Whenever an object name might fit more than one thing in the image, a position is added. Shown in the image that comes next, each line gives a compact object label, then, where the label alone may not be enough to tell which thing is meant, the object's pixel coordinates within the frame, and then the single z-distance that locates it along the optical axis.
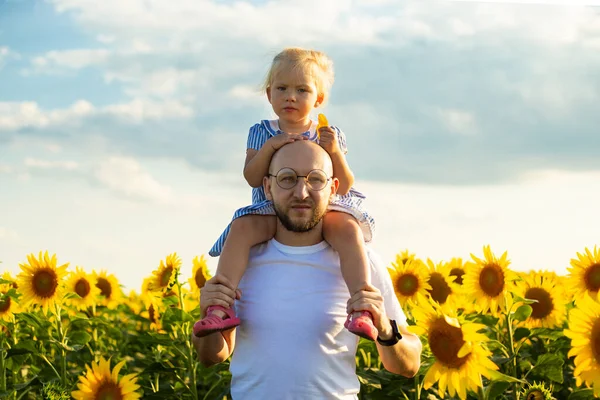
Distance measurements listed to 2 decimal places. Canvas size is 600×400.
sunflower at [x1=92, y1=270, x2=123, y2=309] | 7.19
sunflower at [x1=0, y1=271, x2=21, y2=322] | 5.82
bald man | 3.41
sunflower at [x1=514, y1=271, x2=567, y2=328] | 5.78
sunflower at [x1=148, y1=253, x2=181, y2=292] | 5.41
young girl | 3.39
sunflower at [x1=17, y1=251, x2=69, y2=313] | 5.71
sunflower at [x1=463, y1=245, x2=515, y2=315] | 5.39
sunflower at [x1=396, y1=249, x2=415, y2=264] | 6.07
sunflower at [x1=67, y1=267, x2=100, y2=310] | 6.61
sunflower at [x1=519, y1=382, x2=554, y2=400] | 3.95
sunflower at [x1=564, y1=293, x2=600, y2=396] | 3.47
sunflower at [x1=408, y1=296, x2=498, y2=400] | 3.59
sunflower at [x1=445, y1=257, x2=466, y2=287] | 6.26
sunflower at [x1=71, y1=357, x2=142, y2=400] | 4.10
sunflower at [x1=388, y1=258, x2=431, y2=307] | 5.83
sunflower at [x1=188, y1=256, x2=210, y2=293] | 6.14
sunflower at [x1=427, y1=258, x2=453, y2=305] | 5.89
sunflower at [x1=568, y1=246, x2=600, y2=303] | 5.29
